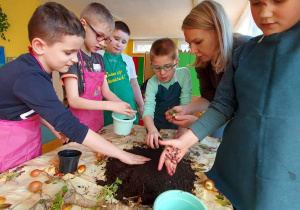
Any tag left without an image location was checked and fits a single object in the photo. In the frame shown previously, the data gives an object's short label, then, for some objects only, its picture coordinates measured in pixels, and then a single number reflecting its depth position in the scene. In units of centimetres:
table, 62
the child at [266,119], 53
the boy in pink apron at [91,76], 111
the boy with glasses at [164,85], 133
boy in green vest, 166
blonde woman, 98
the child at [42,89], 76
